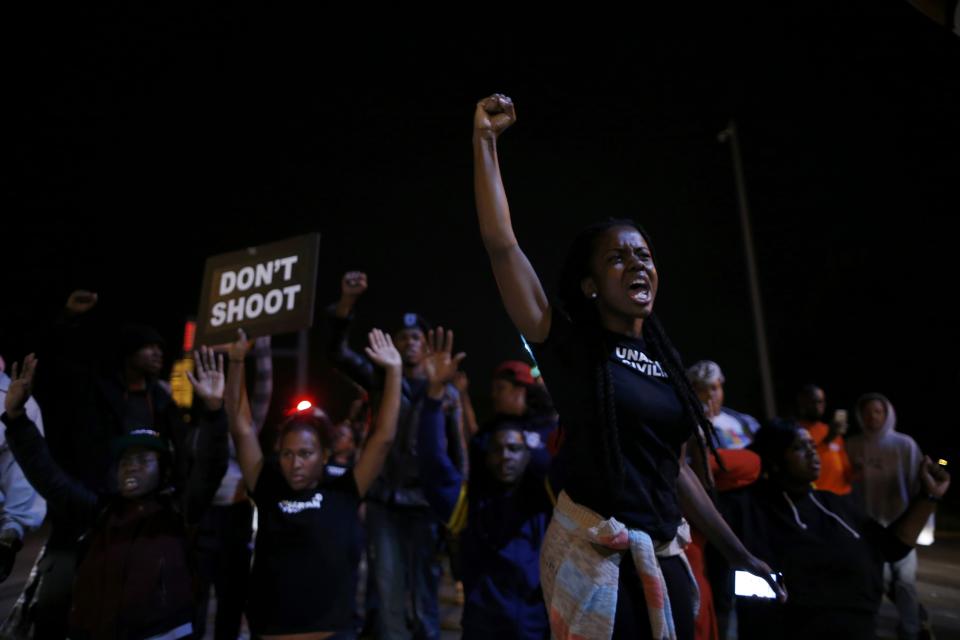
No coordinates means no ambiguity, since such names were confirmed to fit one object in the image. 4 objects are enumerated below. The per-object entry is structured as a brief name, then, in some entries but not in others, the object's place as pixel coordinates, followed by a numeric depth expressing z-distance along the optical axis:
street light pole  11.30
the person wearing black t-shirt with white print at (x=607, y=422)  1.80
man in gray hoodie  6.36
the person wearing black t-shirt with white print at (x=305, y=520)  3.53
